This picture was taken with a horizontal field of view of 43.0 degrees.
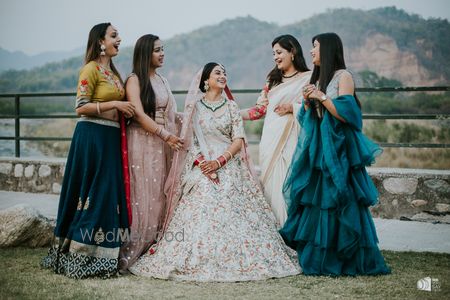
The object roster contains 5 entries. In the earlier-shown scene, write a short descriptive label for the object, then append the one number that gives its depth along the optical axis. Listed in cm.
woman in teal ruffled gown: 414
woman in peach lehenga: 449
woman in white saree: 470
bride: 408
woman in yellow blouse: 421
